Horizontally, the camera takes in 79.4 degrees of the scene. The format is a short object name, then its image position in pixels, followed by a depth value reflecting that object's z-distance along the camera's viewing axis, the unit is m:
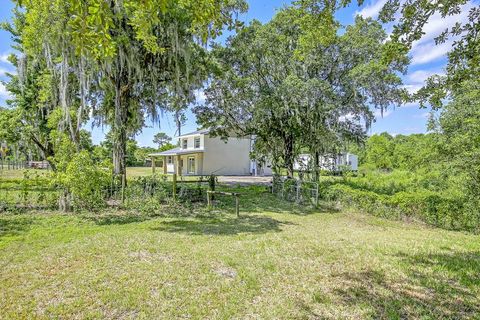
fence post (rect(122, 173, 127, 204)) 9.64
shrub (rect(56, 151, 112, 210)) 7.74
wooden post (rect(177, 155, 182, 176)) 28.26
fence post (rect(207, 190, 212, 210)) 9.61
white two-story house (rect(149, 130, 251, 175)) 26.47
